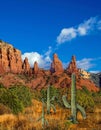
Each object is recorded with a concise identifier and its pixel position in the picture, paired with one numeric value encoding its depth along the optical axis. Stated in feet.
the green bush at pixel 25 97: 131.44
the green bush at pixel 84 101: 122.81
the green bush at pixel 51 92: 188.58
